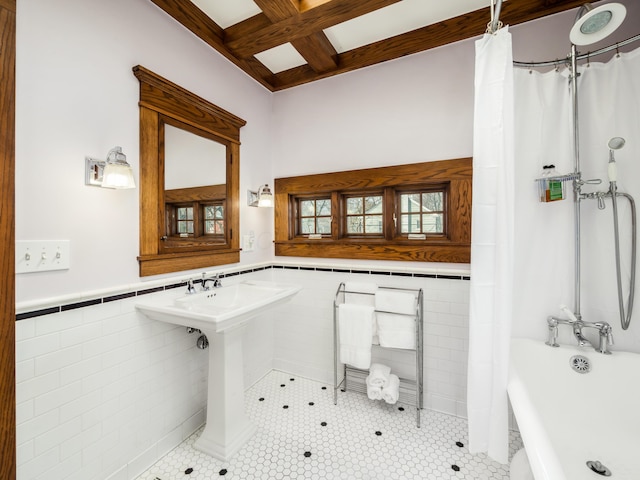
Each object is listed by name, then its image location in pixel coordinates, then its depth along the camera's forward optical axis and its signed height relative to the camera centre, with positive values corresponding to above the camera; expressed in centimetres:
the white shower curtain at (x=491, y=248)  129 -3
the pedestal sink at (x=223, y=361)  146 -72
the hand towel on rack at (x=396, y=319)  192 -54
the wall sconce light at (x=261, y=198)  224 +36
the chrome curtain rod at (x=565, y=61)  135 +100
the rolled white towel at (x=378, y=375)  196 -95
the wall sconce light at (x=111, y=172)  128 +32
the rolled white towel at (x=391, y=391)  191 -103
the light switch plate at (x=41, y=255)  108 -5
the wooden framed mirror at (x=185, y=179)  153 +40
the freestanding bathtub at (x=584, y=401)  128 -82
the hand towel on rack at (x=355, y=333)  198 -66
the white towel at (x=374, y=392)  193 -104
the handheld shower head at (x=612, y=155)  143 +45
